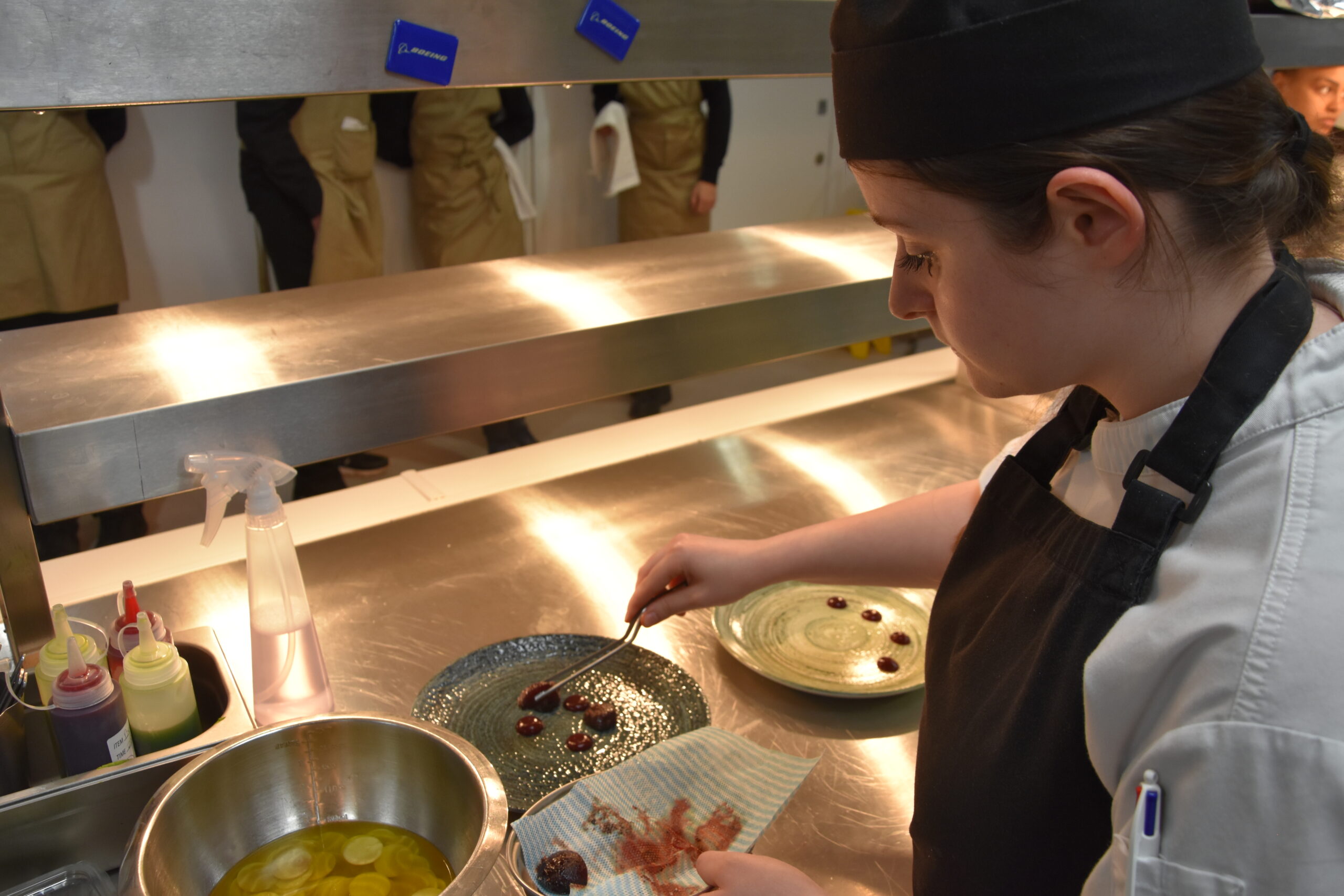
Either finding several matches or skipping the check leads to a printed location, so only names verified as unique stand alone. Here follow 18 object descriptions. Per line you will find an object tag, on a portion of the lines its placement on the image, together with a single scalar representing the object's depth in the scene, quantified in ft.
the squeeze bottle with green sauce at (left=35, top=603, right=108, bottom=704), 3.06
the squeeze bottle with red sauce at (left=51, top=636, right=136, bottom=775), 2.96
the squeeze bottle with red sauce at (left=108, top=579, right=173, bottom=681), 3.23
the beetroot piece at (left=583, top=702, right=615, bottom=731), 3.66
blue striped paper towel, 2.97
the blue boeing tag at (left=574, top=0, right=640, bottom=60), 2.99
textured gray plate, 3.48
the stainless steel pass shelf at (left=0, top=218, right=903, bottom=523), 2.80
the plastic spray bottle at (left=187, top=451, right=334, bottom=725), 3.29
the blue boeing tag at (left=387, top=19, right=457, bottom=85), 2.70
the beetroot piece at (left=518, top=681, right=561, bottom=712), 3.73
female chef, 2.06
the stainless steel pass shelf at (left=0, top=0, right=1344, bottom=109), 2.31
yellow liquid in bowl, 2.81
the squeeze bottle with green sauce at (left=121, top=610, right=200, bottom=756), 3.09
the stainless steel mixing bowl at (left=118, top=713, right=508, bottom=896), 2.70
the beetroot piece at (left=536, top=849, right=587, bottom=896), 2.87
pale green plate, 4.00
